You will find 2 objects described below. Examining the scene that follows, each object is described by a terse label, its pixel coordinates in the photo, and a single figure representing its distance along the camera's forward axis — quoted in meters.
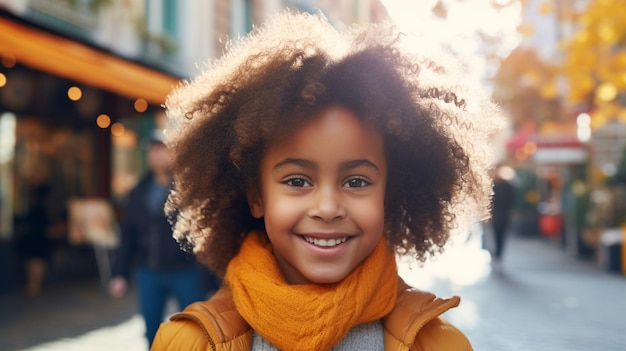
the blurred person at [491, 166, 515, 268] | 12.27
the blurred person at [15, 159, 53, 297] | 9.73
